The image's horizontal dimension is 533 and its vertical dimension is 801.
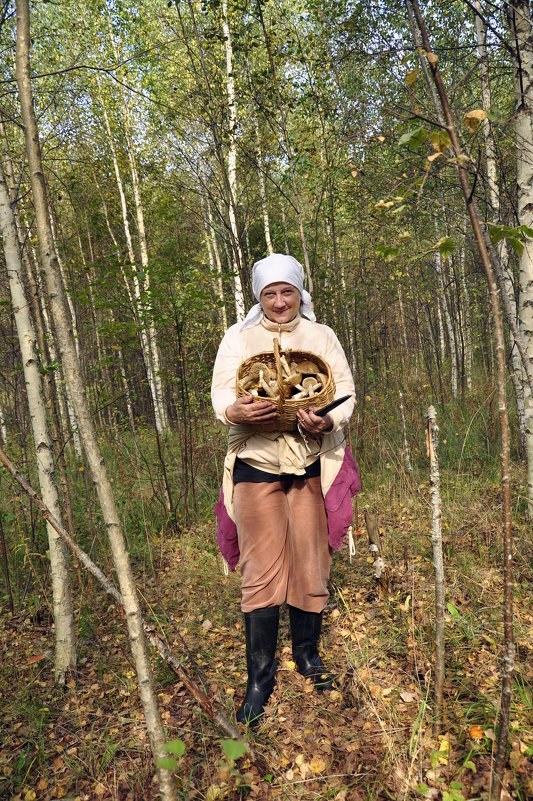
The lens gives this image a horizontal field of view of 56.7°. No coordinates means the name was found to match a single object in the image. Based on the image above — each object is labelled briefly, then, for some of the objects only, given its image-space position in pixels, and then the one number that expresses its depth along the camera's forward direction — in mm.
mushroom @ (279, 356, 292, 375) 2272
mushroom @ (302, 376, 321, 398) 2258
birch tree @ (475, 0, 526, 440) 4429
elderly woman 2410
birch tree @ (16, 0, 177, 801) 1353
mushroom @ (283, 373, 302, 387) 2240
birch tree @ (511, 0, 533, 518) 3277
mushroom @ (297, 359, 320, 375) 2330
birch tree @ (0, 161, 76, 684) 2930
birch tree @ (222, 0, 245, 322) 4714
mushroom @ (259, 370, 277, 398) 2239
